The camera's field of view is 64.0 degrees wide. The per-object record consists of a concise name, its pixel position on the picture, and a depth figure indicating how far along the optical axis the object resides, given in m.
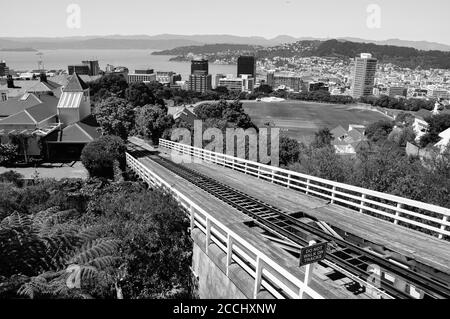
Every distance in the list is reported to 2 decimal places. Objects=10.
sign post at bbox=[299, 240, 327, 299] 5.92
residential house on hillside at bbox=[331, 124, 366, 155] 64.50
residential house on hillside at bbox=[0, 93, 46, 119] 40.59
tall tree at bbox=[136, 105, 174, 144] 38.69
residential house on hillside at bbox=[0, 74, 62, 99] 49.38
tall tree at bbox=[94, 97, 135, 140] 30.80
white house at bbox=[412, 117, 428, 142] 82.19
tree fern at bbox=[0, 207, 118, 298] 6.95
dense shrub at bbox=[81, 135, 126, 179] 24.69
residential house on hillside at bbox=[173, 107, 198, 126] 58.55
